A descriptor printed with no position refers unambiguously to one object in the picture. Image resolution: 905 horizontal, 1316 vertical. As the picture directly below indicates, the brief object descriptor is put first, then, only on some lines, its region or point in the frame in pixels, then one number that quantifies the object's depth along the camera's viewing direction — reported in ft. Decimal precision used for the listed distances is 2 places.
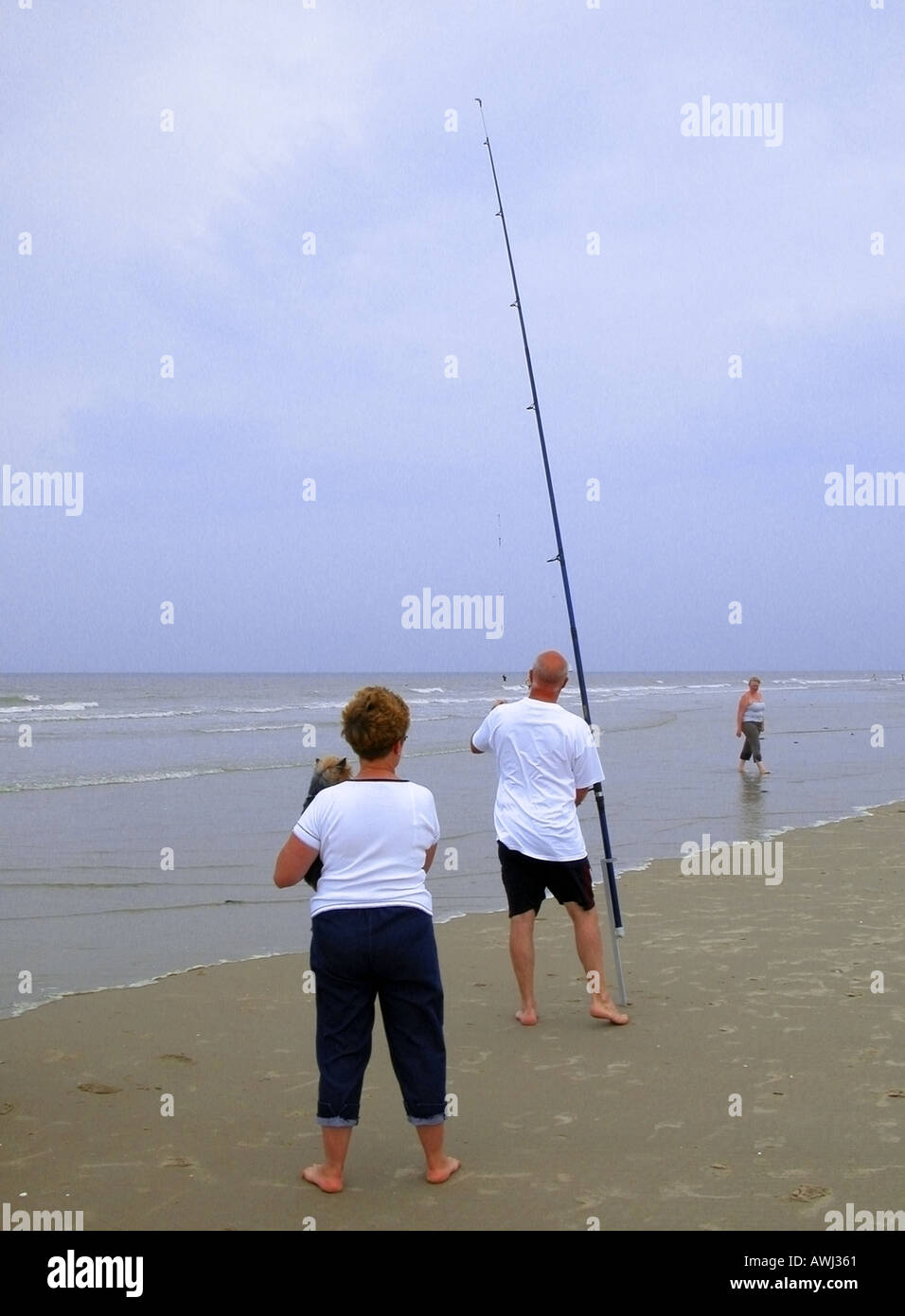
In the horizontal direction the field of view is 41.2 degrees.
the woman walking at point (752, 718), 58.34
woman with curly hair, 12.53
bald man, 18.39
